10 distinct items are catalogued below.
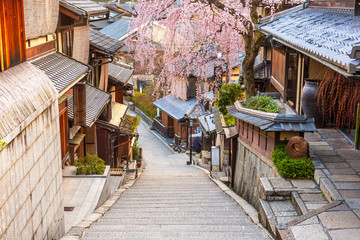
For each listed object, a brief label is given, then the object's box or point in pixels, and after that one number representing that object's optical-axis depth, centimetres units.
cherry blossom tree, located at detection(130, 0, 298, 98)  1475
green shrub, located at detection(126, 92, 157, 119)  4476
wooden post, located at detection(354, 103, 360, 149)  1035
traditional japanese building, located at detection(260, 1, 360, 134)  731
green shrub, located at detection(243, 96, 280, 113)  1154
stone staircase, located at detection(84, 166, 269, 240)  715
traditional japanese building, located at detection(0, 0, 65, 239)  468
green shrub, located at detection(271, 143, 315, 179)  908
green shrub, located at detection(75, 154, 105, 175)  1206
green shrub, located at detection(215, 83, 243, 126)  1705
